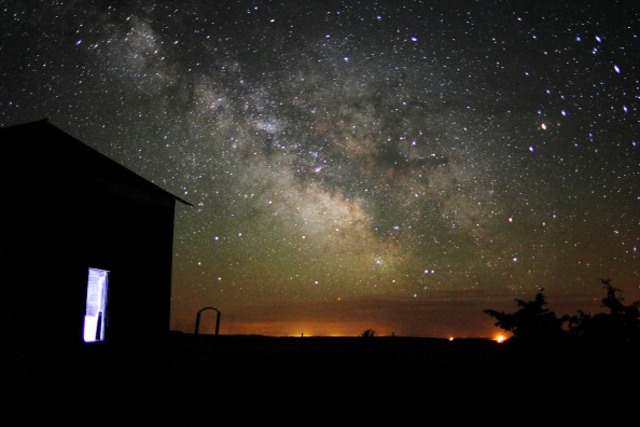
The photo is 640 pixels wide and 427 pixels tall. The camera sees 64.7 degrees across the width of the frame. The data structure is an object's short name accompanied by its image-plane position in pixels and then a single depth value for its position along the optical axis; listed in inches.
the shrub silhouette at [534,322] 757.3
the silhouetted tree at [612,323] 732.7
